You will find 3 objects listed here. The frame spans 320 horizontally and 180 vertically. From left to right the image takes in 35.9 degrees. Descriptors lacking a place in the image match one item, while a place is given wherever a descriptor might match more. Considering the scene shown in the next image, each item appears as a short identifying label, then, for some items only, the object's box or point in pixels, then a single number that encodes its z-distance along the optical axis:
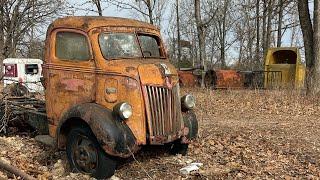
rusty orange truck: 7.16
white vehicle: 24.50
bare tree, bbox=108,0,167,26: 25.61
